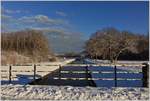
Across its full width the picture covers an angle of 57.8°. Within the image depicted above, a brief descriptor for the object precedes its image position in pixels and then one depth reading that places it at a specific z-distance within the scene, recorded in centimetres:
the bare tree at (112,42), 3208
